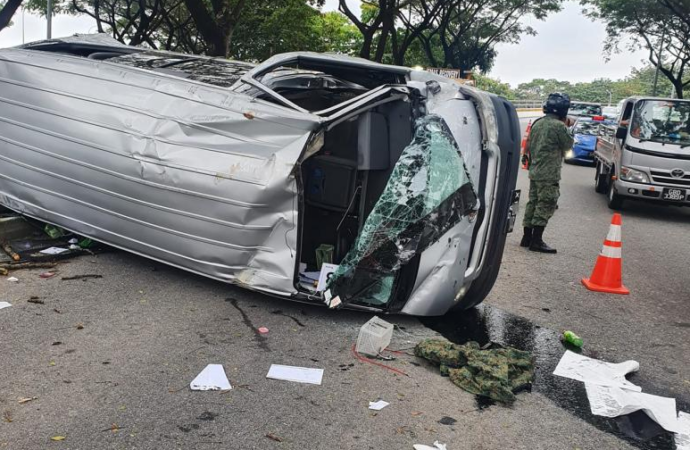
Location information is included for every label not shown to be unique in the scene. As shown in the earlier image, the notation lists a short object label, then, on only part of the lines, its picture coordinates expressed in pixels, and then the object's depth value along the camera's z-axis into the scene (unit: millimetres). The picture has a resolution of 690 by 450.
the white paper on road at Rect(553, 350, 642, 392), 4008
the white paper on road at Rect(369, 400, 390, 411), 3456
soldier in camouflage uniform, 7539
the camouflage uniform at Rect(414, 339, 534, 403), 3717
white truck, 10094
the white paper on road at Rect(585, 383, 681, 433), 3547
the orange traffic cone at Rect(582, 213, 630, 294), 6105
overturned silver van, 4367
